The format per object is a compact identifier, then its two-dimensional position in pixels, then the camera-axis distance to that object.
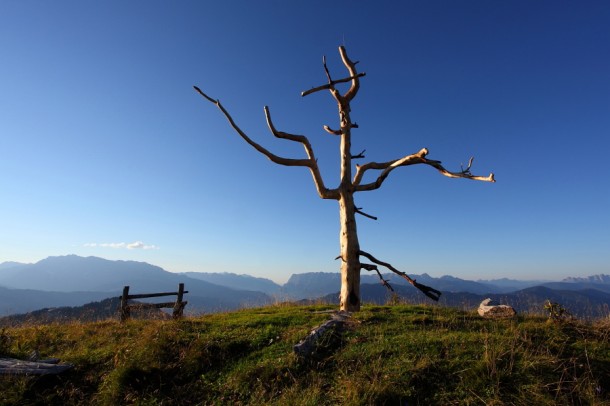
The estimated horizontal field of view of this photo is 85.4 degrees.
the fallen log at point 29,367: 6.68
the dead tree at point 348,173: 11.45
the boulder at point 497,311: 11.69
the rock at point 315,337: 6.86
